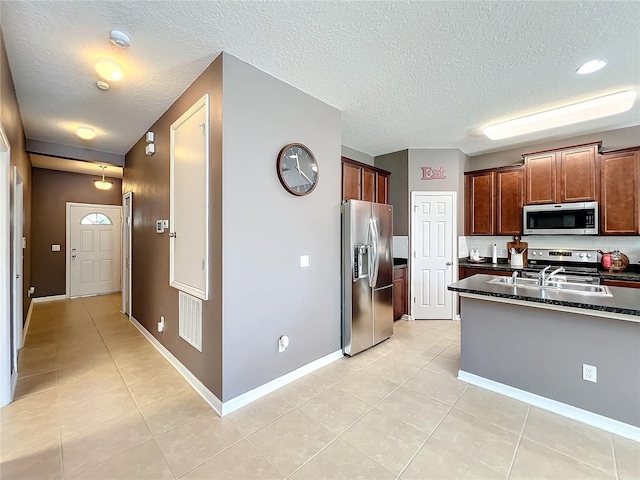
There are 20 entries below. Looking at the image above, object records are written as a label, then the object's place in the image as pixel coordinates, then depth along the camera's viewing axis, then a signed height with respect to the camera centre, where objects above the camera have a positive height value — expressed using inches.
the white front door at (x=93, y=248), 234.1 -6.4
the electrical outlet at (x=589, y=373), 78.8 -38.7
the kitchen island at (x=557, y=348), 74.5 -34.0
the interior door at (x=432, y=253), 174.9 -8.9
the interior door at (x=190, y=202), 91.0 +14.2
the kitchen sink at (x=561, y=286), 86.7 -16.7
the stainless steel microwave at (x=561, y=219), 141.7 +10.7
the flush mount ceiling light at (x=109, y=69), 84.6 +53.7
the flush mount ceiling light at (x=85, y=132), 138.1 +54.6
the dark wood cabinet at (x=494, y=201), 166.1 +23.8
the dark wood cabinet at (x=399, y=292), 169.3 -32.9
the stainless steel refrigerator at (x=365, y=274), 121.3 -16.0
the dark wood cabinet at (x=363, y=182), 151.6 +34.4
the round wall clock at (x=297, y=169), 97.6 +26.3
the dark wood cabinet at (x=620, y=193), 132.0 +21.8
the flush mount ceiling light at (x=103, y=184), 214.0 +44.3
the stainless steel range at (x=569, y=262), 132.9 -13.6
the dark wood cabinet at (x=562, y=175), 141.8 +34.3
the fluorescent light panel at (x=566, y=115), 110.9 +55.1
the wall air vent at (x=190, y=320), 95.3 -29.1
